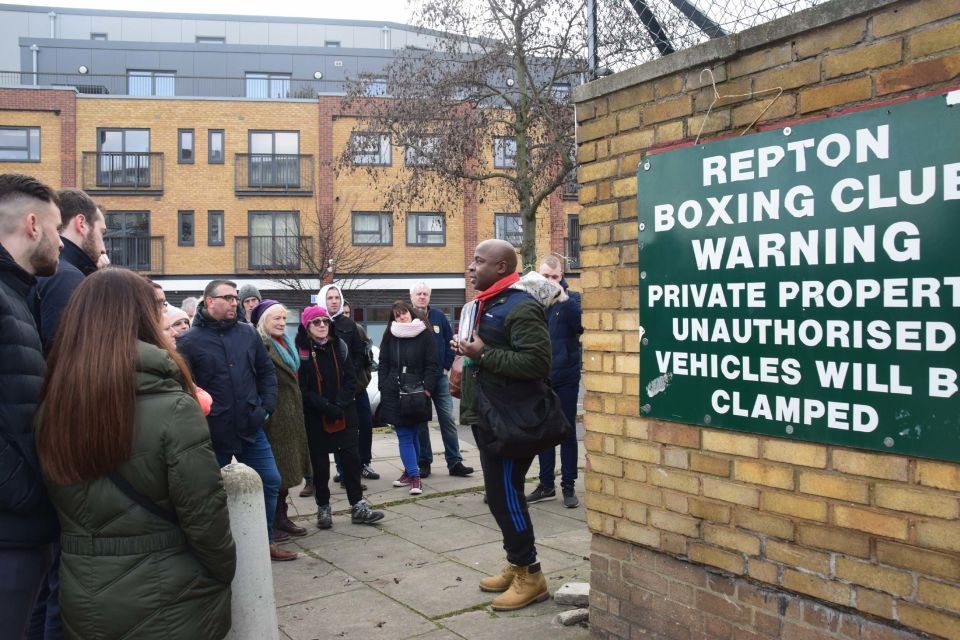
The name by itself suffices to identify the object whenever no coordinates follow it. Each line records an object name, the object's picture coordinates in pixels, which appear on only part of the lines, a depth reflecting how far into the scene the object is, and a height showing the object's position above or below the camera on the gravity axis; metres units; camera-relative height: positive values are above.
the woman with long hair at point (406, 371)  7.31 -0.48
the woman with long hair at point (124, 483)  2.60 -0.54
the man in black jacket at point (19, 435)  2.58 -0.38
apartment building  30.53 +4.95
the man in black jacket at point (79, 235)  3.48 +0.41
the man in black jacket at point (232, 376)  5.11 -0.36
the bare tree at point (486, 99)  15.12 +4.49
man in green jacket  4.19 -0.20
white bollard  3.21 -0.98
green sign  2.29 +0.13
